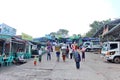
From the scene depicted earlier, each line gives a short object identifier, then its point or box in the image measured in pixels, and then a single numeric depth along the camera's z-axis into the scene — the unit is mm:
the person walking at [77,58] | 8396
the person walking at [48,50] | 11990
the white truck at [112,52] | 11895
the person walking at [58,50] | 11452
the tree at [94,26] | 39404
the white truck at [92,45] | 23469
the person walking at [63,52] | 11546
